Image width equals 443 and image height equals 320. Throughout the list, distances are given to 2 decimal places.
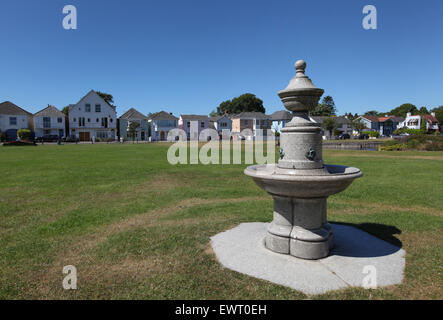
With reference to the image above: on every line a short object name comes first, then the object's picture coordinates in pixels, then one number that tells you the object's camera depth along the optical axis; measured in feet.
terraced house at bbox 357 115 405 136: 321.52
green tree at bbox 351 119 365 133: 260.83
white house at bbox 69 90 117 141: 211.41
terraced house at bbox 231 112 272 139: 258.16
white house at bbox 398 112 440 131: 294.87
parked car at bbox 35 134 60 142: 187.72
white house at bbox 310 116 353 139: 298.56
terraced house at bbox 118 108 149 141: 238.17
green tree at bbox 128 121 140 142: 216.95
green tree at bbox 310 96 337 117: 320.09
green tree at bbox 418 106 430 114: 392.06
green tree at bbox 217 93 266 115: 338.34
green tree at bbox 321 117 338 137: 251.76
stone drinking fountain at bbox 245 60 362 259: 14.79
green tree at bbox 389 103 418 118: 419.02
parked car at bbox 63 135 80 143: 193.63
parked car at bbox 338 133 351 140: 248.22
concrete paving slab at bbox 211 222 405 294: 12.59
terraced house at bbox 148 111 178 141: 242.17
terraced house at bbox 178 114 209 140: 246.66
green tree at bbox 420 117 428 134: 267.88
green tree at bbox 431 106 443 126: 332.60
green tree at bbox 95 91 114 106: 295.89
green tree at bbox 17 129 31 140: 195.52
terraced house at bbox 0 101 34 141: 203.58
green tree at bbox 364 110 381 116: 462.19
